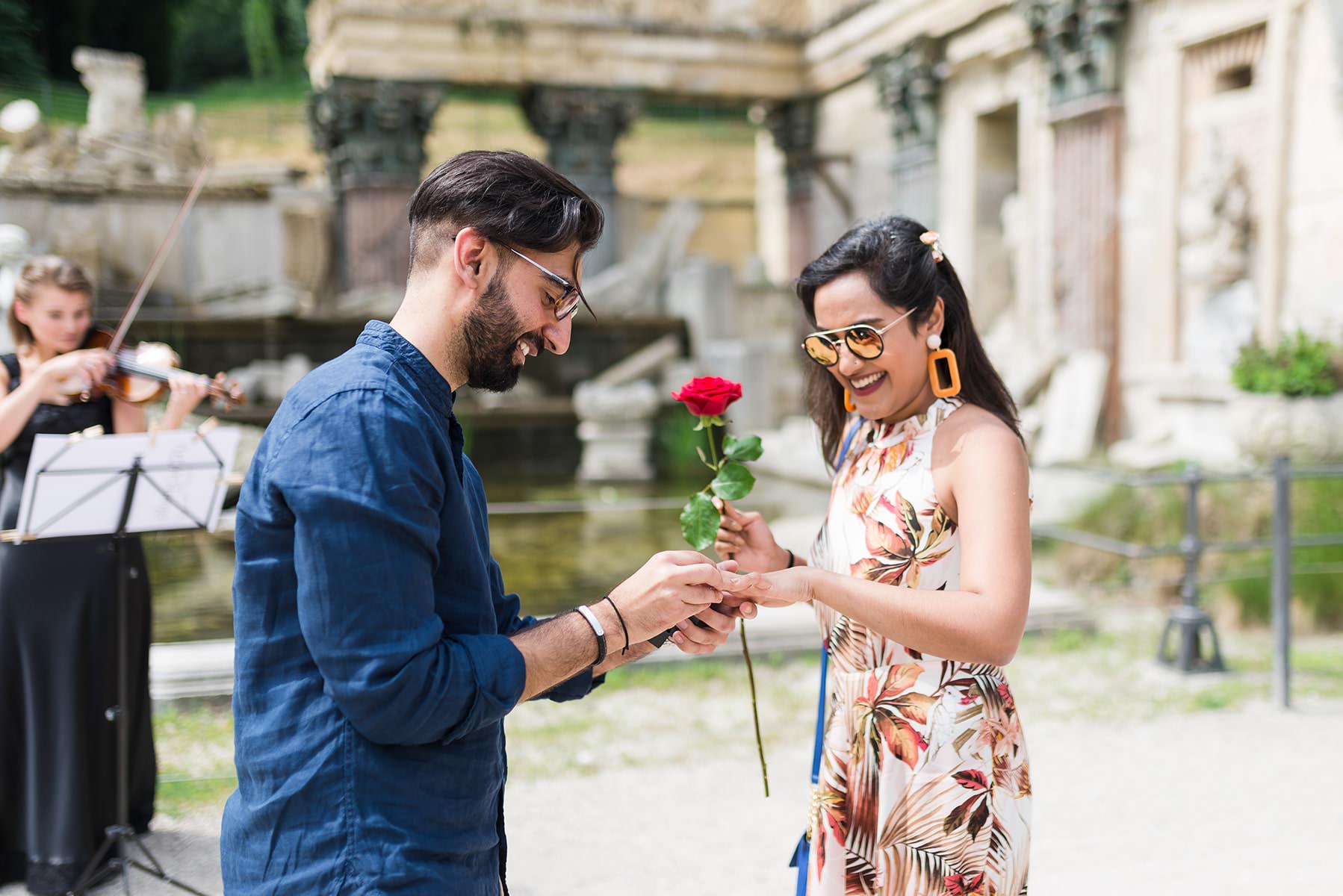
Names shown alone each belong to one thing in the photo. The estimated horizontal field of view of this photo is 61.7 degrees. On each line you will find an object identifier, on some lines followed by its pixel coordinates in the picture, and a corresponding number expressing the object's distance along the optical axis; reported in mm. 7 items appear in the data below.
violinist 3553
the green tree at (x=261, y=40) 30203
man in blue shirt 1329
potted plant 8227
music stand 3219
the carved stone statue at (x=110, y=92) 15852
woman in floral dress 1916
